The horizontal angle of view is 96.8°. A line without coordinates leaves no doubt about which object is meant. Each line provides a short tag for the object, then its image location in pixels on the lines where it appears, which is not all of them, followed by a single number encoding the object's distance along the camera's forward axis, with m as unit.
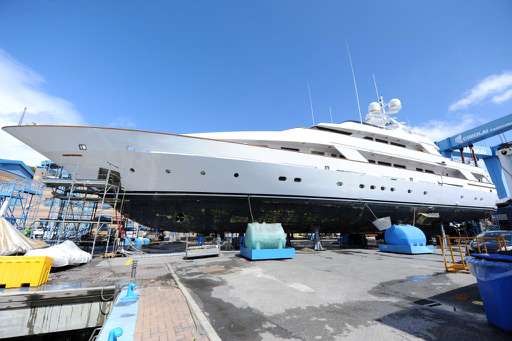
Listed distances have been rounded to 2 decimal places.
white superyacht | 9.16
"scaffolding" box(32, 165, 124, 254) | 9.36
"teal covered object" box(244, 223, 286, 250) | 9.19
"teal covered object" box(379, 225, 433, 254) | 10.77
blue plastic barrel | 2.66
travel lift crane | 19.14
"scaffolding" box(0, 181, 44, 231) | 15.96
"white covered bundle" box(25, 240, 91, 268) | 6.61
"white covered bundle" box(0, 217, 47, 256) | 6.55
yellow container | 4.71
